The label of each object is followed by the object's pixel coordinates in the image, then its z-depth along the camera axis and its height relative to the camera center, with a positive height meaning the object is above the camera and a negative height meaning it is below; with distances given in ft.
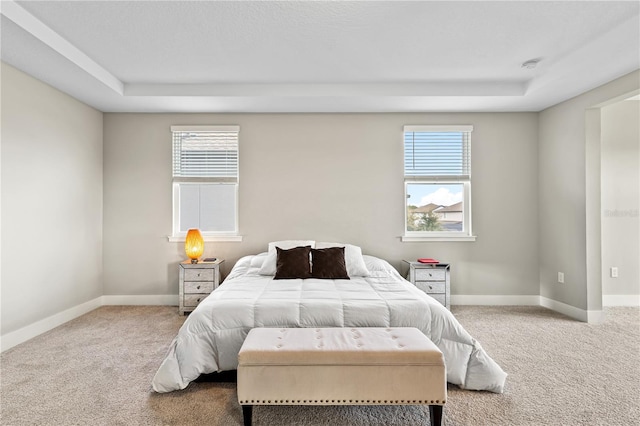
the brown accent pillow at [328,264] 12.17 -1.77
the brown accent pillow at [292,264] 12.10 -1.74
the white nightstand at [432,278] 13.91 -2.57
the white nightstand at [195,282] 13.84 -2.65
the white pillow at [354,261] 12.69 -1.74
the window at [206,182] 15.39 +1.46
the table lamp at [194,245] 14.29 -1.23
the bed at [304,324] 7.96 -2.65
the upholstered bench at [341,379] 6.42 -3.03
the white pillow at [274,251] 12.58 -1.40
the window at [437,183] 15.44 +1.38
